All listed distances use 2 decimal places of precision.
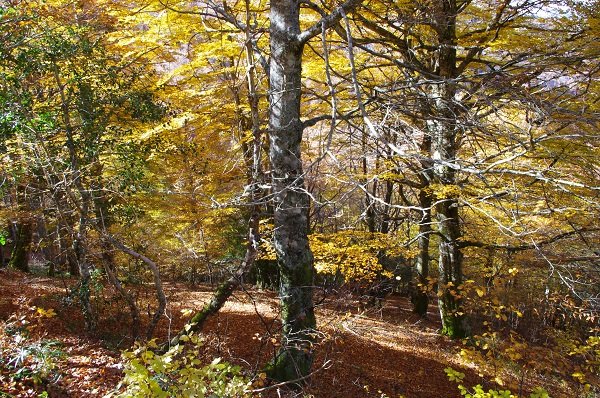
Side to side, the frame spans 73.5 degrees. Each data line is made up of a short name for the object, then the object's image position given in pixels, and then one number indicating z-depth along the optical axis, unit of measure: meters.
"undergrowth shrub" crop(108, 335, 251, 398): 2.54
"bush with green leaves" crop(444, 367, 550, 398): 3.40
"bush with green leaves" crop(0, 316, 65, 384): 4.08
